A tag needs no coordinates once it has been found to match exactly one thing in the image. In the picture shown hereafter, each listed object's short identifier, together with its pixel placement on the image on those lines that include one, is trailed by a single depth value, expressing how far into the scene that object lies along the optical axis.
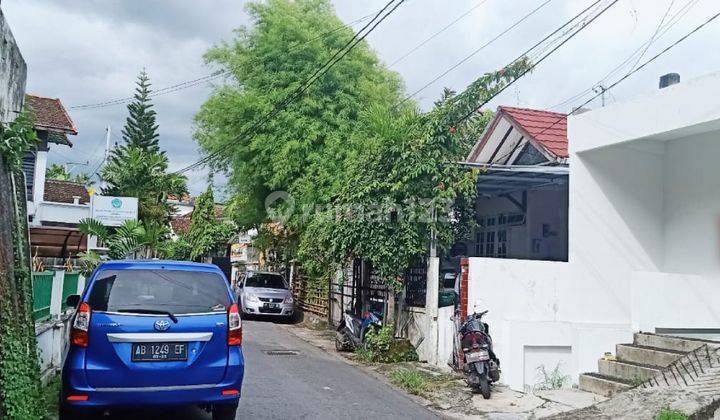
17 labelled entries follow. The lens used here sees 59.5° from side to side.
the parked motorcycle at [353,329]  11.88
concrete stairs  7.89
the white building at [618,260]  8.84
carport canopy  10.92
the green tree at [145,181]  23.53
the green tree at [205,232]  32.88
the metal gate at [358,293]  13.34
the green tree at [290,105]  17.41
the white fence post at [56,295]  8.76
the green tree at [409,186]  11.05
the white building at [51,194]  20.72
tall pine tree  34.25
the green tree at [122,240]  14.02
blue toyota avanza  5.32
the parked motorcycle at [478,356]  8.21
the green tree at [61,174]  39.31
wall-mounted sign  20.48
